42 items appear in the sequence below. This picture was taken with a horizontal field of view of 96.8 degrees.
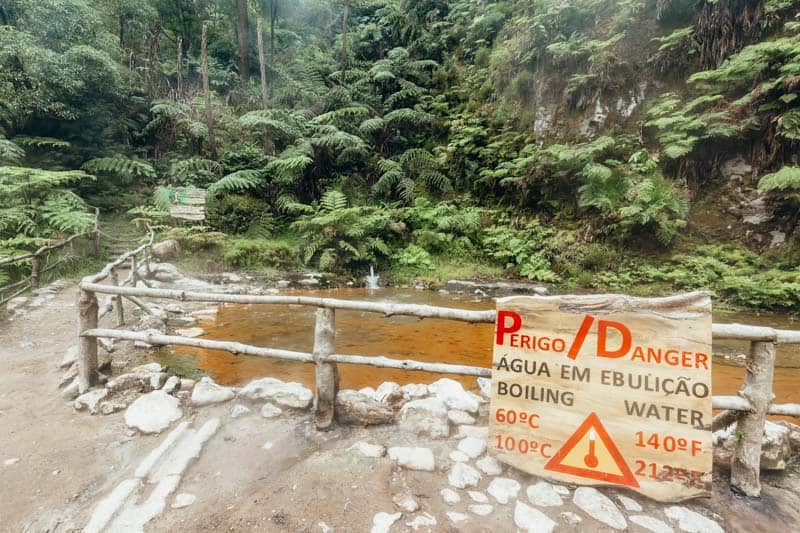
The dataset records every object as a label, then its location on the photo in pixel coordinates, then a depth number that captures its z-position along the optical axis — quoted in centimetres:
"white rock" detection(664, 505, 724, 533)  155
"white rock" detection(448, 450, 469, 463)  200
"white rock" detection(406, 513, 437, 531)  158
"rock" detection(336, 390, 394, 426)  236
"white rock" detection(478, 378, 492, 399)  300
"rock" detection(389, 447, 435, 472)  195
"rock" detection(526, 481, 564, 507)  169
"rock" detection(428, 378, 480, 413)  256
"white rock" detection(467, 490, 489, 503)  173
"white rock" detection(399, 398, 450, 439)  225
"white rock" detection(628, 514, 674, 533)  155
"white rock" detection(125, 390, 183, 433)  232
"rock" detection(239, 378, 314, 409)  252
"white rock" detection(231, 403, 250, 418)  246
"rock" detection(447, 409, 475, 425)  239
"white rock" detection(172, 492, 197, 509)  169
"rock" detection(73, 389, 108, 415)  255
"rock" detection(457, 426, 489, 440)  222
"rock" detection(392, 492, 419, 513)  167
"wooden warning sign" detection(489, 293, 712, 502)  168
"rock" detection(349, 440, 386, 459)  205
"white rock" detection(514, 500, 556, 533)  156
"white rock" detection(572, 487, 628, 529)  159
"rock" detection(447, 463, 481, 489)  183
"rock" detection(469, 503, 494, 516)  166
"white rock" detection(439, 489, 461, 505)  172
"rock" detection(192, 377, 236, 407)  258
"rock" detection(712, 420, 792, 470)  190
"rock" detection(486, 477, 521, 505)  173
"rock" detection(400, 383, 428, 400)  279
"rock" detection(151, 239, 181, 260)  854
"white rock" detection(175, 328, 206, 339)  478
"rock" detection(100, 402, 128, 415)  249
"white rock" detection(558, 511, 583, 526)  159
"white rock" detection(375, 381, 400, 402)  274
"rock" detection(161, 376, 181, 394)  275
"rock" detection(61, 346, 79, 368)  333
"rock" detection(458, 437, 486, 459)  205
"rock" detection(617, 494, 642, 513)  166
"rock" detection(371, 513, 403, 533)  156
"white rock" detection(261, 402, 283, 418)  244
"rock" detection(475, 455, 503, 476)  191
